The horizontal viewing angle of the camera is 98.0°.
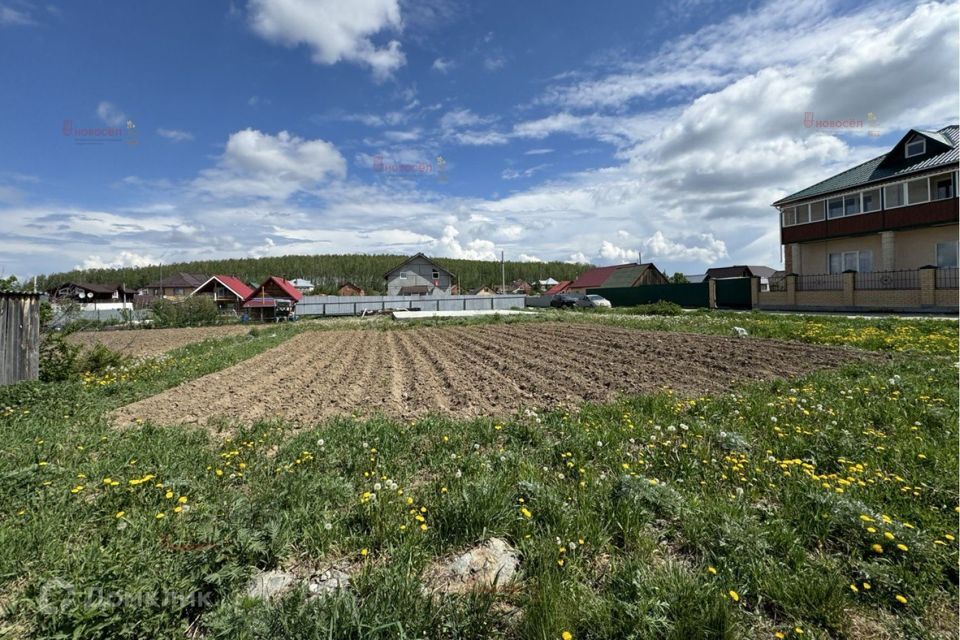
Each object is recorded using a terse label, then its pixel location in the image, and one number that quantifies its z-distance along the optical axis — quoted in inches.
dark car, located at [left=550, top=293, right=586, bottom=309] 1630.2
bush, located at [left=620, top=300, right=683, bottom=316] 976.3
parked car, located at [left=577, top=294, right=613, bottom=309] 1538.6
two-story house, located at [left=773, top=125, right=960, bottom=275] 900.6
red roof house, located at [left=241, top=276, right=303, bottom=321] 1465.2
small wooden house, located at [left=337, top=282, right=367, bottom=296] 2899.6
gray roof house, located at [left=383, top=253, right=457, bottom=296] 2271.7
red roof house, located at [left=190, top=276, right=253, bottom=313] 2068.2
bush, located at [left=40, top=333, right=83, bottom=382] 323.9
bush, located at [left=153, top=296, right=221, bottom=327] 1162.6
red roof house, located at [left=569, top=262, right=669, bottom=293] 2080.1
